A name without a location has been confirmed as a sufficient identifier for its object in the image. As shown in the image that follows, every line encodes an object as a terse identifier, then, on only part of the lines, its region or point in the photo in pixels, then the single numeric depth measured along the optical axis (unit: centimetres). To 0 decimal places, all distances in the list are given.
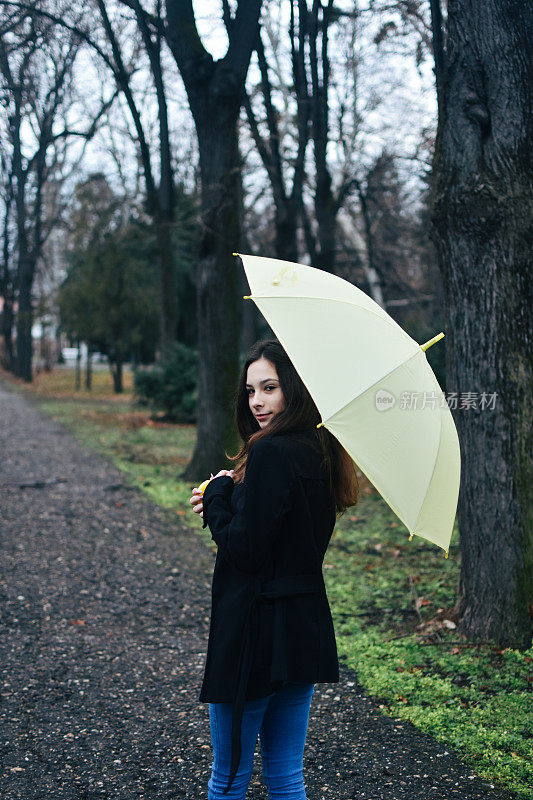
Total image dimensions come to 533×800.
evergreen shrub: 1725
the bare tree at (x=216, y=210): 893
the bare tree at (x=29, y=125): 1466
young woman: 205
